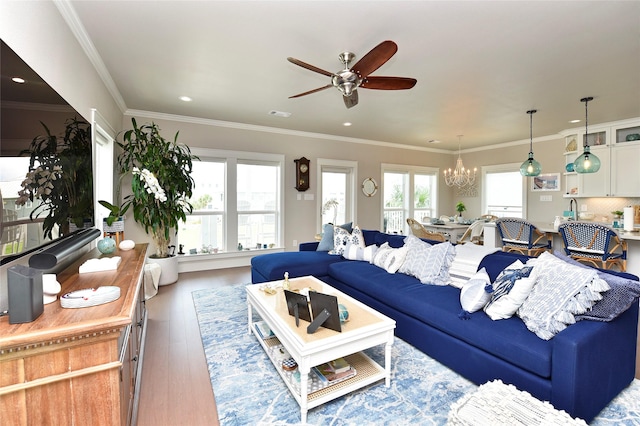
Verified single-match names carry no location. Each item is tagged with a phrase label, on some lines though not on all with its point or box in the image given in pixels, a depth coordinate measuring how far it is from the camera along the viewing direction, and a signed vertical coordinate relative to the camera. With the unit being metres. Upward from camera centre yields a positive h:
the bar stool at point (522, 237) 4.14 -0.45
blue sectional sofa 1.54 -0.87
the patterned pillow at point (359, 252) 3.67 -0.59
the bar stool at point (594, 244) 3.54 -0.48
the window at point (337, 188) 6.10 +0.40
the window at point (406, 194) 7.16 +0.30
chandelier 6.04 +0.67
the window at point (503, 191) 6.68 +0.37
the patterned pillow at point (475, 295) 2.06 -0.64
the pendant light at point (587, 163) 4.01 +0.59
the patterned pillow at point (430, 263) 2.74 -0.56
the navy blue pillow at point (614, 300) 1.65 -0.54
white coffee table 1.69 -0.85
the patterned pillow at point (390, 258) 3.14 -0.58
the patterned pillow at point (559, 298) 1.68 -0.55
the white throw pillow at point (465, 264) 2.67 -0.54
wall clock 5.70 +0.64
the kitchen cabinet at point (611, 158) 4.77 +0.82
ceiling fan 2.08 +1.05
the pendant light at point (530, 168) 4.59 +0.61
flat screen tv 1.14 +0.20
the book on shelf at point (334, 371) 1.88 -1.08
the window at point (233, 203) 5.06 +0.07
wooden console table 0.97 -0.57
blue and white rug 1.69 -1.22
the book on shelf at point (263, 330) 2.44 -1.08
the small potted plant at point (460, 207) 7.24 -0.02
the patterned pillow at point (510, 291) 1.89 -0.57
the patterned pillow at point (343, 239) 4.00 -0.45
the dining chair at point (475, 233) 5.12 -0.49
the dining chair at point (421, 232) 4.95 -0.47
